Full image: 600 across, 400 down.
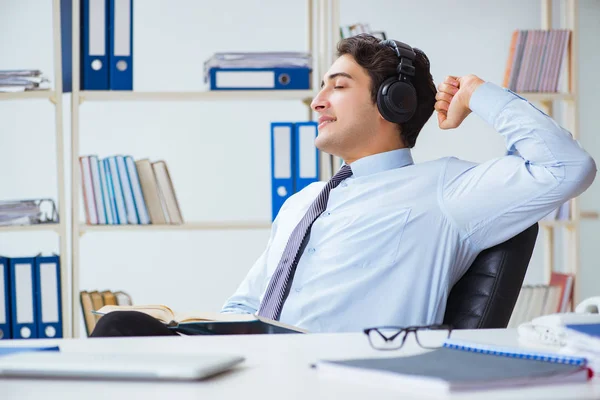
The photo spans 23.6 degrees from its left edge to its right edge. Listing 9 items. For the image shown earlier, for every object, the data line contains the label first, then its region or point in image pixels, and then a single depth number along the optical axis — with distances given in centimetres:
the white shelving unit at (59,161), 411
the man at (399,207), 325
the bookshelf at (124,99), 413
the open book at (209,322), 284
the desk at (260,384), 144
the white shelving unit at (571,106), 430
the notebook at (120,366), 157
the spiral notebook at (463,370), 145
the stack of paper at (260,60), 417
